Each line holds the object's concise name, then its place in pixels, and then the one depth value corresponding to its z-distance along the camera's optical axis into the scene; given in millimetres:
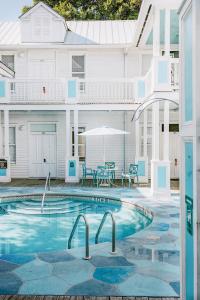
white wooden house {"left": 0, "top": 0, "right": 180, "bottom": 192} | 17359
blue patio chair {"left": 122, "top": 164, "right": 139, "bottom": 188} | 15453
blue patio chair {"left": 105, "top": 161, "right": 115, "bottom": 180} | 15539
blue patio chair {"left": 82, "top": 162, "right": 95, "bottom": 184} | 15238
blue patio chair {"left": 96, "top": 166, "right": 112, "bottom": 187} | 14570
